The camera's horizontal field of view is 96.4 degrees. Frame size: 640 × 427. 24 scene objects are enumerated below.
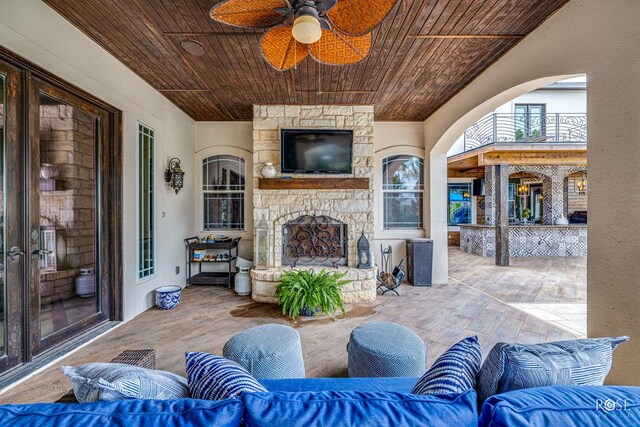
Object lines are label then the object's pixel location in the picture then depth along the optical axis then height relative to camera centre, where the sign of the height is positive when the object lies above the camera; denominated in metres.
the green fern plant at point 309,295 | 3.55 -1.05
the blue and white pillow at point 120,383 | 0.90 -0.57
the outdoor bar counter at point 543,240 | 8.11 -0.85
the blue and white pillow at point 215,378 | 0.97 -0.60
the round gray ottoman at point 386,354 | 1.89 -0.97
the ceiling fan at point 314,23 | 1.74 +1.25
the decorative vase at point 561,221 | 8.30 -0.32
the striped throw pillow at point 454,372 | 0.99 -0.60
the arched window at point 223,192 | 5.59 +0.39
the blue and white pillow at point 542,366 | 0.99 -0.55
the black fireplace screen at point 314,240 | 4.75 -0.48
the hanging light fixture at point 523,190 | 10.41 +0.76
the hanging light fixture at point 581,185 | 9.31 +0.83
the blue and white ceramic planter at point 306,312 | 3.61 -1.27
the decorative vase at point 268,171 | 4.52 +0.64
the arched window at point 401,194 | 5.63 +0.33
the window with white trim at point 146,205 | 3.85 +0.10
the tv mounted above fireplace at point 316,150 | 4.58 +0.98
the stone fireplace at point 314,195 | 4.67 +0.27
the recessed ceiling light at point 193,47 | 2.87 +1.70
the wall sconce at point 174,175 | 4.45 +0.57
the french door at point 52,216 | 2.26 -0.03
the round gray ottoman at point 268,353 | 1.87 -0.95
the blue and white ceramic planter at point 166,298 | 3.88 -1.18
